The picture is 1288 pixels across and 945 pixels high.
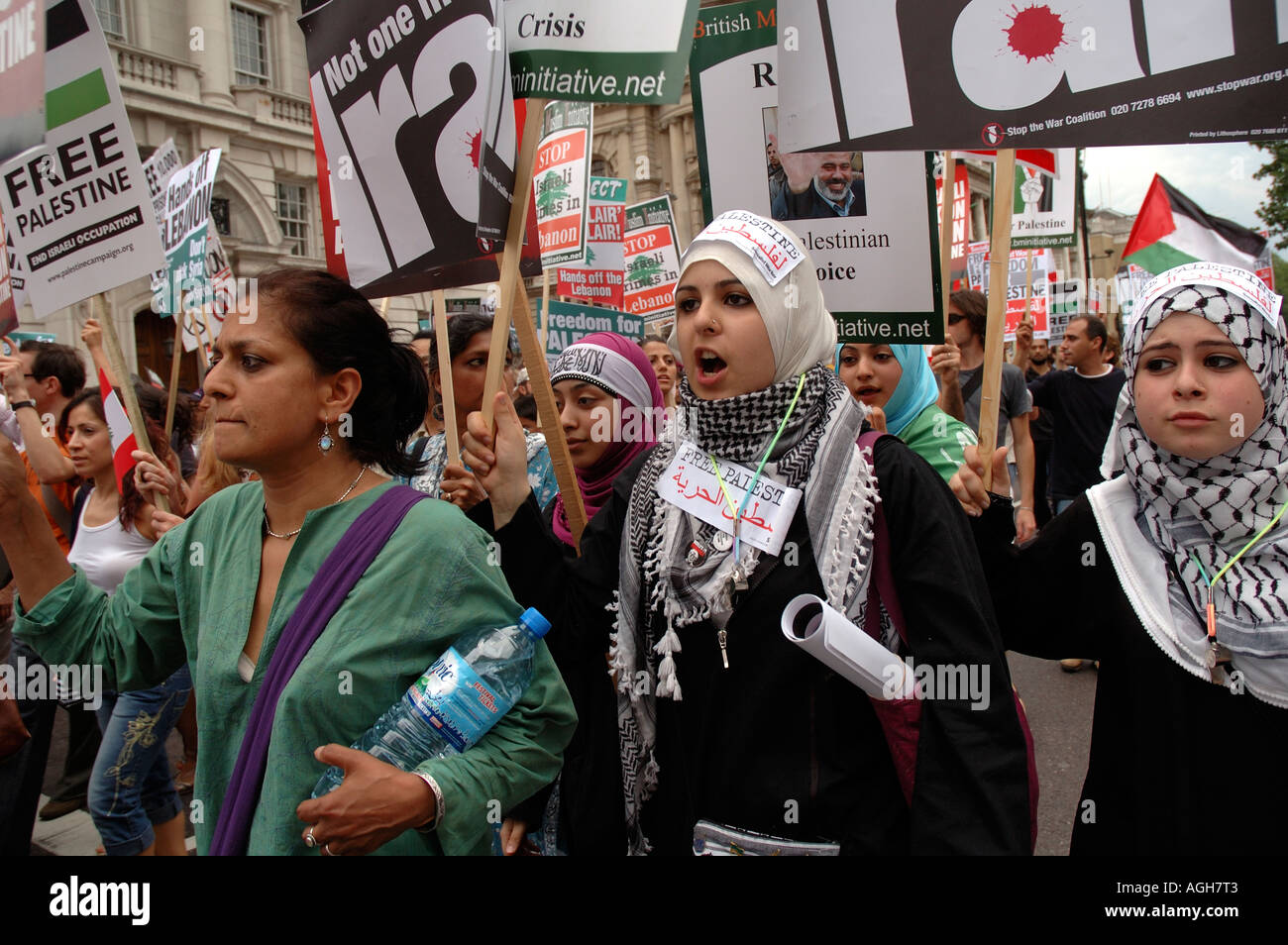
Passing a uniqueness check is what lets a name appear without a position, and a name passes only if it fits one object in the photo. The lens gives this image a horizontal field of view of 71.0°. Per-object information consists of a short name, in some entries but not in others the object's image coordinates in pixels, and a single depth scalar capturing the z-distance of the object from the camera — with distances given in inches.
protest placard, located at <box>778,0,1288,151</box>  88.7
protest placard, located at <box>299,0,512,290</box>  99.9
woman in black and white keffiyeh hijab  69.0
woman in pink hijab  127.1
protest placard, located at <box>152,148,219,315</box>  227.9
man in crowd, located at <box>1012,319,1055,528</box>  262.4
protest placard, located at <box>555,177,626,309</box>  290.7
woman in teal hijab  122.7
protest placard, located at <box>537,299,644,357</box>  249.9
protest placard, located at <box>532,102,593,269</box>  257.8
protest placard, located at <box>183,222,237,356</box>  221.6
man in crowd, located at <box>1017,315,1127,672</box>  249.4
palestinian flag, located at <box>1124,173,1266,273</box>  188.1
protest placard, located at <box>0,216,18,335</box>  116.2
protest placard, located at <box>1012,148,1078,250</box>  297.6
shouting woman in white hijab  64.1
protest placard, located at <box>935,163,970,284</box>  289.6
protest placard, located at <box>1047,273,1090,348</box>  467.5
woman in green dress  63.4
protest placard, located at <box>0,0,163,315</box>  123.7
